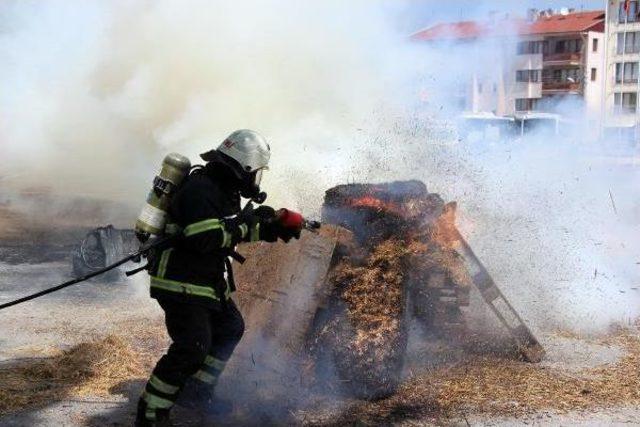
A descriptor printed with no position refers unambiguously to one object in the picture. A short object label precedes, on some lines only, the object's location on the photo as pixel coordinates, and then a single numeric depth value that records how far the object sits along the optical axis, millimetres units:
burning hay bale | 5184
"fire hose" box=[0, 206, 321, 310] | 4386
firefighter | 4320
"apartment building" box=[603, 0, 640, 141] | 46844
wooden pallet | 5973
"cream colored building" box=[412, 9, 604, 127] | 31969
